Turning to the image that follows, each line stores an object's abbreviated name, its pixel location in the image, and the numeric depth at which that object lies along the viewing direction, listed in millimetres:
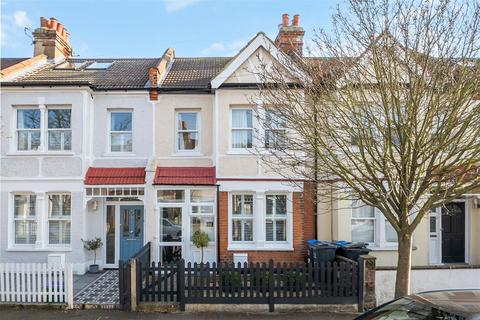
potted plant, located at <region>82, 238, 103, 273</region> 12164
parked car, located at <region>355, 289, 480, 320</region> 3354
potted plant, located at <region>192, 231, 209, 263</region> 11797
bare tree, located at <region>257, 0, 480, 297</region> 6031
